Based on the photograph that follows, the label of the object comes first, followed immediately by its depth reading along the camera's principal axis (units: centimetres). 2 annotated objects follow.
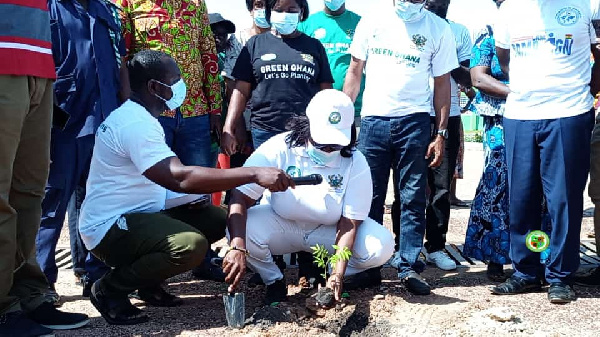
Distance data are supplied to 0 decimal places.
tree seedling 366
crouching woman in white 393
